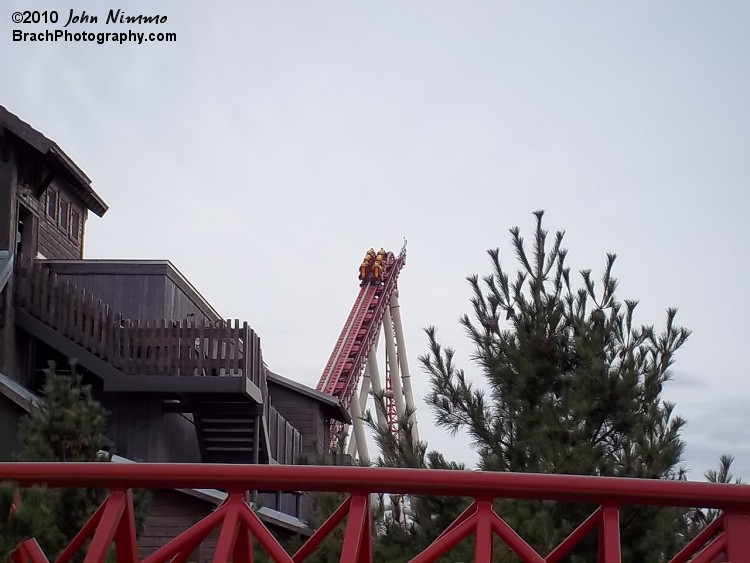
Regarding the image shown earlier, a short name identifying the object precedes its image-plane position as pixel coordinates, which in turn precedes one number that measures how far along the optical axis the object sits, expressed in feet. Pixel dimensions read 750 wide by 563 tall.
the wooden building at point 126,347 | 58.13
